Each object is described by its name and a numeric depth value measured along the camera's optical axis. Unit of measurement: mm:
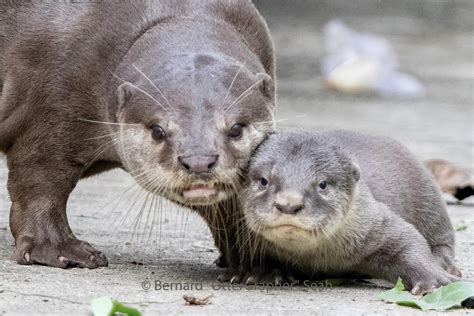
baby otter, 9344
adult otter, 9797
